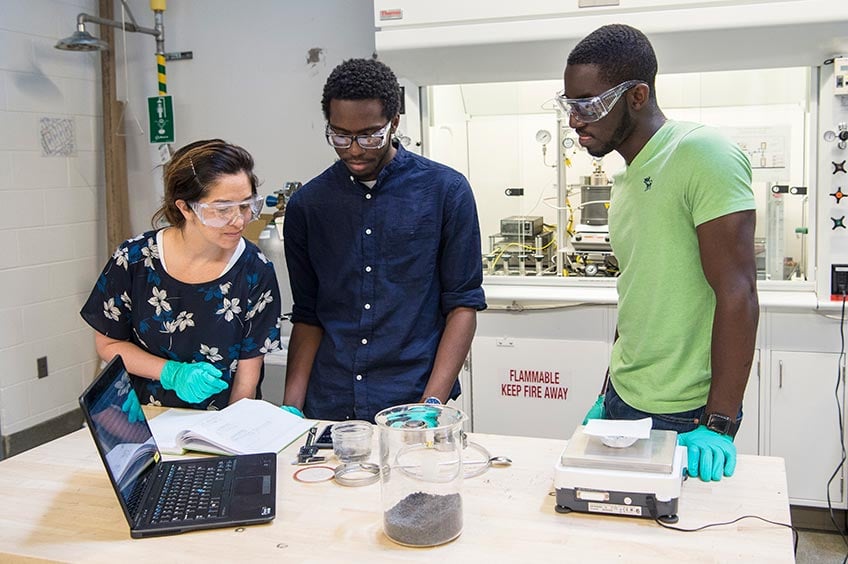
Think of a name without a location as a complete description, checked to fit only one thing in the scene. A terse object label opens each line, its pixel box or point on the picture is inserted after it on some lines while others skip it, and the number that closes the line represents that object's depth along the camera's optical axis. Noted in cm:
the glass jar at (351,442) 164
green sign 408
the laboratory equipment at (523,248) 346
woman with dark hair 196
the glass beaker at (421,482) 127
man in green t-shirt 153
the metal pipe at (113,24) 376
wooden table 123
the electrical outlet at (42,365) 396
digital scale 129
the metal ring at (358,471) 152
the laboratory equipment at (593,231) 330
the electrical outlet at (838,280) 286
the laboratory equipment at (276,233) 326
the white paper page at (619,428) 137
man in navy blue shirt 196
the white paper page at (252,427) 169
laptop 136
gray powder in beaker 127
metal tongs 163
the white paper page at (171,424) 172
